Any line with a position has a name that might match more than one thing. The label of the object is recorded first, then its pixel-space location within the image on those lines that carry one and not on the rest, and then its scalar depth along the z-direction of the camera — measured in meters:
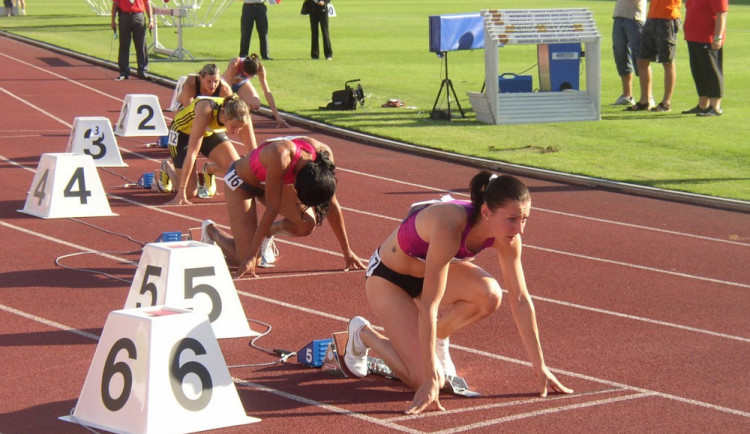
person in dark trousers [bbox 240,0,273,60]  23.19
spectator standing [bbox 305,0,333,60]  24.14
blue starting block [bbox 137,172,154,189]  11.79
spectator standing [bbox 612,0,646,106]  17.22
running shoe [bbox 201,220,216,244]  8.85
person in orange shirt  16.41
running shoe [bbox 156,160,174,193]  11.53
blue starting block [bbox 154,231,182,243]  8.46
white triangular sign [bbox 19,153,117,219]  10.27
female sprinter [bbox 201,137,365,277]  7.53
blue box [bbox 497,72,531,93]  17.16
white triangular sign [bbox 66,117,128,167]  13.09
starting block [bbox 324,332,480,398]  6.14
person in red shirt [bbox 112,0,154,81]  21.31
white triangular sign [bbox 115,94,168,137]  15.28
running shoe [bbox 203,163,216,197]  11.38
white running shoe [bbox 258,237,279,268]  8.76
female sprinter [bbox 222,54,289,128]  13.70
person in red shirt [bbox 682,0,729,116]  15.70
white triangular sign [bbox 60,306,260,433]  5.12
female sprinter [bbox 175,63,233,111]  11.47
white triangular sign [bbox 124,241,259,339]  6.59
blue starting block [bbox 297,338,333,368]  6.25
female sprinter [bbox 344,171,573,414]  5.40
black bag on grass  17.36
